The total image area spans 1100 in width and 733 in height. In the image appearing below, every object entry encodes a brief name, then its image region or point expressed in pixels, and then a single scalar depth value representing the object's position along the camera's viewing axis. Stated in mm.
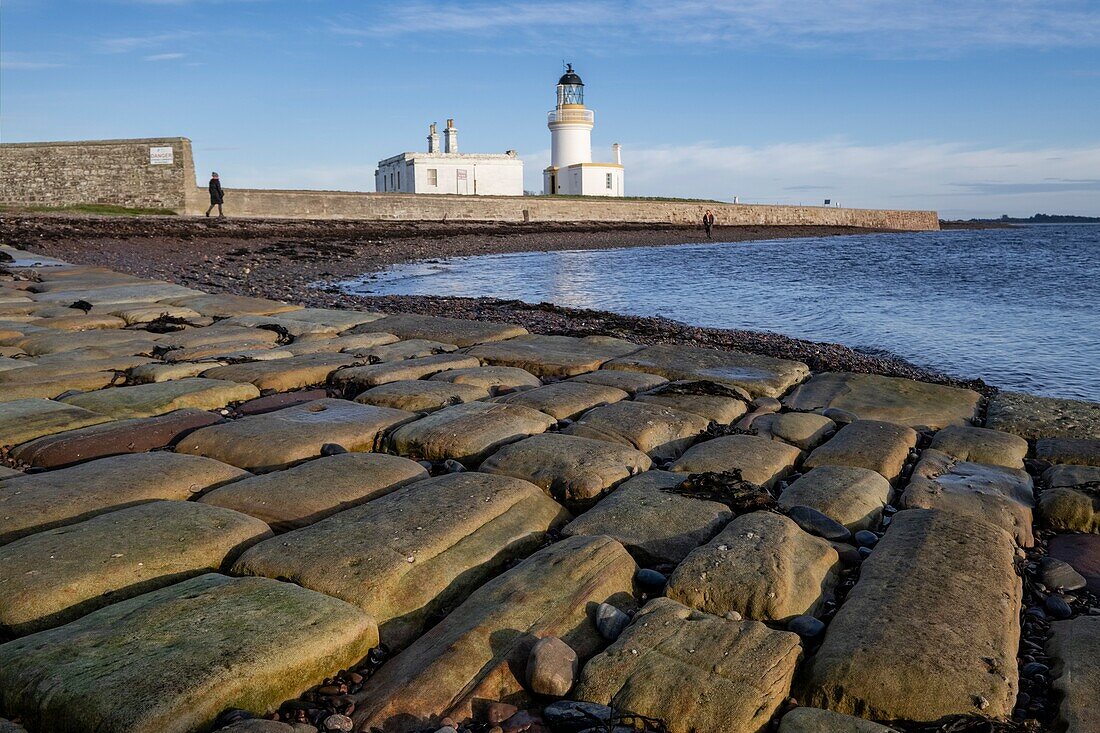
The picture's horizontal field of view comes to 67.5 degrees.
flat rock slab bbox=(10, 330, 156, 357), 5613
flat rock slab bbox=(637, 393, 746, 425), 4434
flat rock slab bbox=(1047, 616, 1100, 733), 1938
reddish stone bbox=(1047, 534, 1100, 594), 2842
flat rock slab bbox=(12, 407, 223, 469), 3445
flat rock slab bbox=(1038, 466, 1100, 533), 3211
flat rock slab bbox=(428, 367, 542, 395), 4889
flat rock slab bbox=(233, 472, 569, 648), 2355
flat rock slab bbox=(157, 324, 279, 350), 5965
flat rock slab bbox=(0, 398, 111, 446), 3680
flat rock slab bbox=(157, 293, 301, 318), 7668
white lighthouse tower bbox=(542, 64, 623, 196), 53562
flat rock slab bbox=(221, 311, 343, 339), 6789
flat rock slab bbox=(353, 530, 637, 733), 1943
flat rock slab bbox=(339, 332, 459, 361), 5883
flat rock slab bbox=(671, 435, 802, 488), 3473
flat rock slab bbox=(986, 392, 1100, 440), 4352
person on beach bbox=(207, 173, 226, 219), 28016
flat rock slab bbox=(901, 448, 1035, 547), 3164
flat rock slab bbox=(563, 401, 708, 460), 3855
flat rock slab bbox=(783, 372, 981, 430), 4645
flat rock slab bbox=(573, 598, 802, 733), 1922
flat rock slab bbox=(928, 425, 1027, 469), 3879
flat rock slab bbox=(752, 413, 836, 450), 4082
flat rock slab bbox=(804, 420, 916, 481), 3686
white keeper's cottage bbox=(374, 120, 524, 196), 45969
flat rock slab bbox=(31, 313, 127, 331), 6586
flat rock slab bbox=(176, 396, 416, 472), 3459
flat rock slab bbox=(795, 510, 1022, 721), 1972
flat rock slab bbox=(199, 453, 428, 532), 2863
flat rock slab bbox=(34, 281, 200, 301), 7926
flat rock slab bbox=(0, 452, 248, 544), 2708
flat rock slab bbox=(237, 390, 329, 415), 4395
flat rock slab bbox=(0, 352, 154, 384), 4688
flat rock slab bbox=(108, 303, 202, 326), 7012
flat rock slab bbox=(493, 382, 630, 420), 4316
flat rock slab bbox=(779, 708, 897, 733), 1838
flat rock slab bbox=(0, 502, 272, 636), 2201
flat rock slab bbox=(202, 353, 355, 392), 4934
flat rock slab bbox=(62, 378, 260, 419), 4188
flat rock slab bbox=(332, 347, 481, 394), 4973
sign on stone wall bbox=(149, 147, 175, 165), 29875
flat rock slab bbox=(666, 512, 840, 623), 2387
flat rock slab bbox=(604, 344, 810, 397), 5195
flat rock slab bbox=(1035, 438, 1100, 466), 3898
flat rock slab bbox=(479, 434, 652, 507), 3236
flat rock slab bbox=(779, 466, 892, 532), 3084
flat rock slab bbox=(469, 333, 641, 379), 5535
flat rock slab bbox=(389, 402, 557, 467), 3646
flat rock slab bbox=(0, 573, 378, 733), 1769
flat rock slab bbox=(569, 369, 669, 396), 4930
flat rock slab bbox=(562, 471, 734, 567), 2754
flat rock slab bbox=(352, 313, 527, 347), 6539
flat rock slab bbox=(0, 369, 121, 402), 4375
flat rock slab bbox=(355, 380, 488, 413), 4402
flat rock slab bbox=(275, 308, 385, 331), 7138
